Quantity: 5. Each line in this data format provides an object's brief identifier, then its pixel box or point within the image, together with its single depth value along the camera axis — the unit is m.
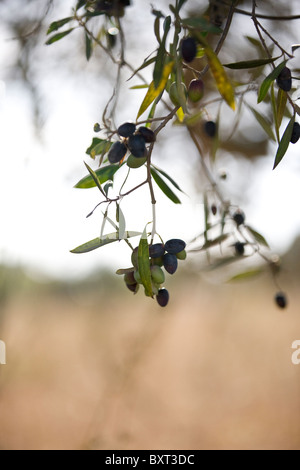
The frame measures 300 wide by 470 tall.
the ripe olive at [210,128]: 0.95
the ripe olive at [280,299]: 1.18
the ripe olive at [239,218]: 1.11
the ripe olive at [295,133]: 0.69
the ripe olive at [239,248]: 1.09
